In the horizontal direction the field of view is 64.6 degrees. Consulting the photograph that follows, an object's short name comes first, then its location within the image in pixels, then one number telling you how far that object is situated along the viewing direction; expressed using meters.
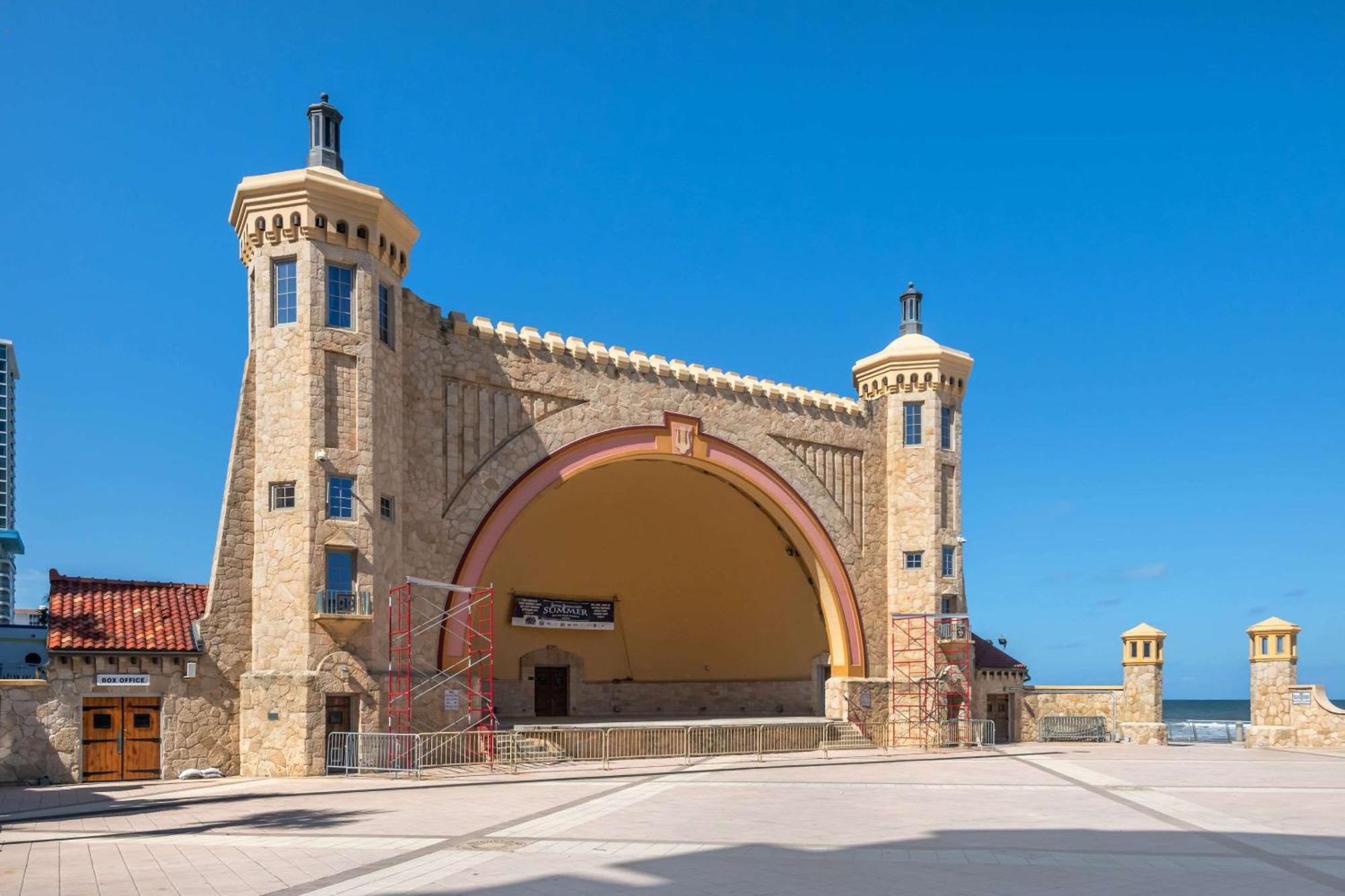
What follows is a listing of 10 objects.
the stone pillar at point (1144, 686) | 37.59
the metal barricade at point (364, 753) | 23.33
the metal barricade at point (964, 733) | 34.59
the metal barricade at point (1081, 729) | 38.50
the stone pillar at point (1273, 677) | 35.34
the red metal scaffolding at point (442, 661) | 24.80
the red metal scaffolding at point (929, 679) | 34.56
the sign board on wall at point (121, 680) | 22.27
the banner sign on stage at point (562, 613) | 37.22
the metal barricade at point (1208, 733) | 39.15
